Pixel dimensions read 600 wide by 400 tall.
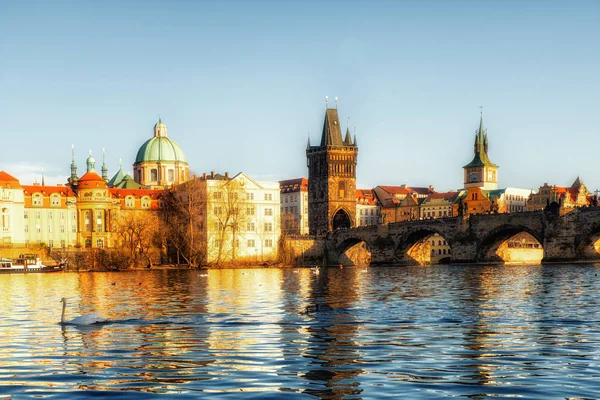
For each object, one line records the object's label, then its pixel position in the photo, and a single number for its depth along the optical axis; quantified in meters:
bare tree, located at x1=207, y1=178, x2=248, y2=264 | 117.44
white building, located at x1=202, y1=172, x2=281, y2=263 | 118.00
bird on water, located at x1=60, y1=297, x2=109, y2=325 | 32.47
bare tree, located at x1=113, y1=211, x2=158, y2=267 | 112.12
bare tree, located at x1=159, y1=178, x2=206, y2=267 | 114.19
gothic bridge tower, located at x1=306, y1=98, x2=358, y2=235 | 168.12
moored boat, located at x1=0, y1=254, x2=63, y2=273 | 103.75
